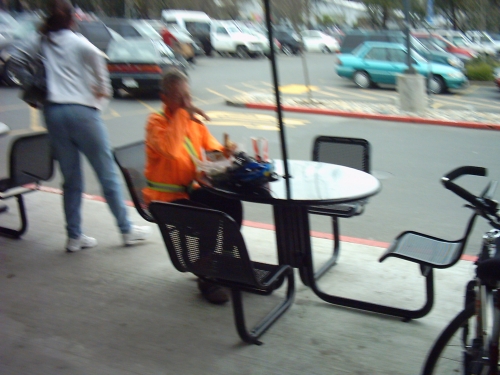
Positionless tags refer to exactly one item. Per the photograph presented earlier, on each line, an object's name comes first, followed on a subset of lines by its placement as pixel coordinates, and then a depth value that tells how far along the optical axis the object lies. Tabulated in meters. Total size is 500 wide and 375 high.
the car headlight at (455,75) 15.29
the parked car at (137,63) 8.61
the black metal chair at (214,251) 2.99
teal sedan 14.09
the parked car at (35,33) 4.53
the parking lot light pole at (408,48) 10.63
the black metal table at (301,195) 3.30
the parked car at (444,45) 12.74
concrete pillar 12.28
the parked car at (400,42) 12.30
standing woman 4.32
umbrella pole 2.97
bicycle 2.12
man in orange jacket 3.74
